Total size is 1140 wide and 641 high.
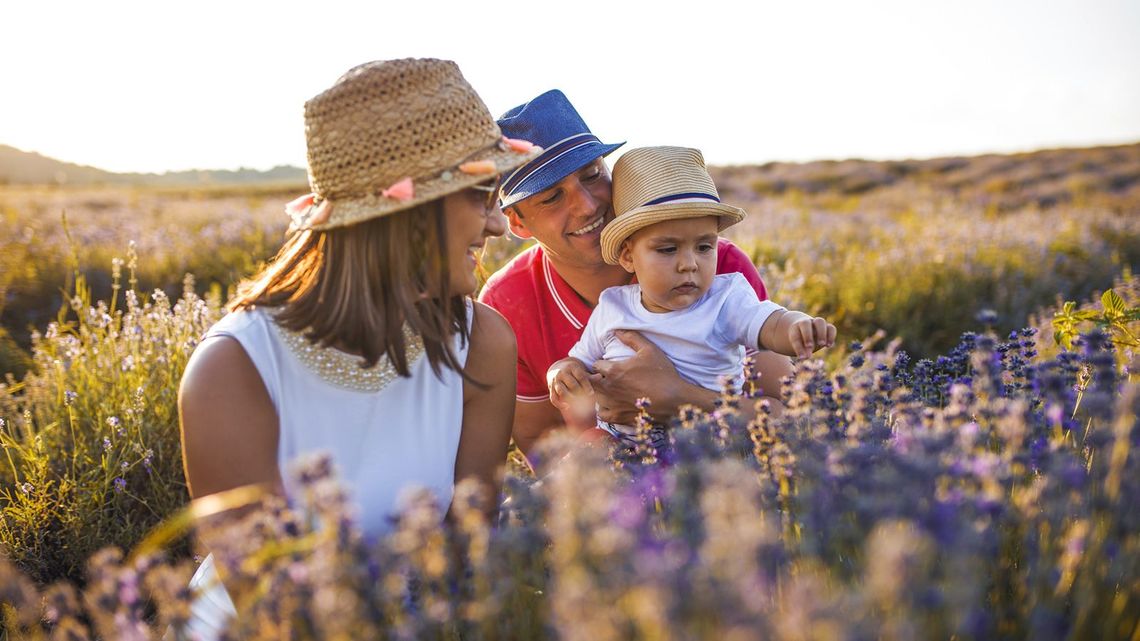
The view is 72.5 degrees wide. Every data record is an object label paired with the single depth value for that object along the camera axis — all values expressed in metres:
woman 1.94
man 2.90
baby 2.85
